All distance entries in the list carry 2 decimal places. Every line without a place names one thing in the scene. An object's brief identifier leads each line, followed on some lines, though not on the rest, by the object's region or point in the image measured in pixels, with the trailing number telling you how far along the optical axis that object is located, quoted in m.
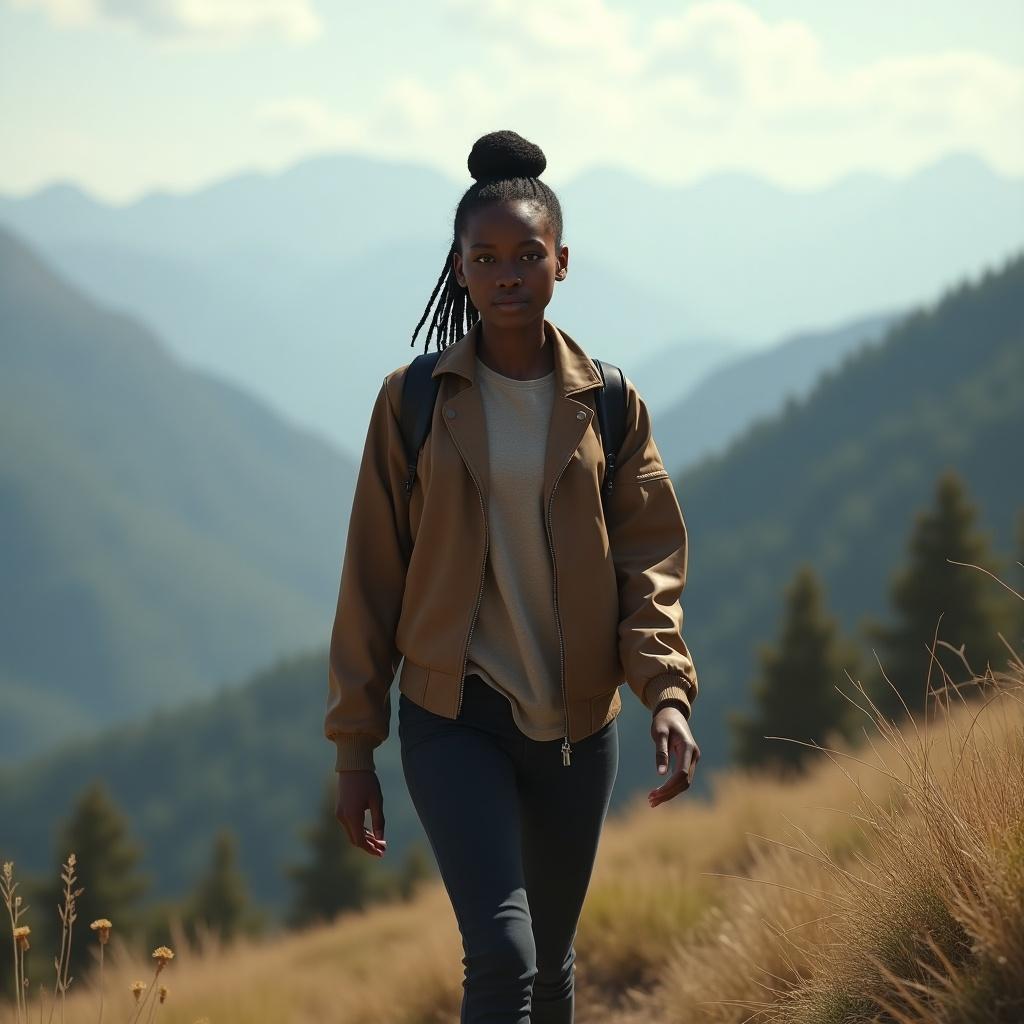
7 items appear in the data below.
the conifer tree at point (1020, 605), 25.75
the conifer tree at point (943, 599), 24.64
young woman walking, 2.76
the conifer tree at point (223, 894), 34.81
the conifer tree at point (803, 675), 27.30
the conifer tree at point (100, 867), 31.47
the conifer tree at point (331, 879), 32.31
